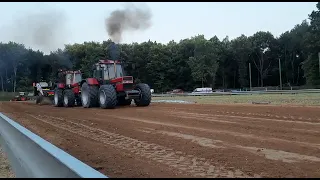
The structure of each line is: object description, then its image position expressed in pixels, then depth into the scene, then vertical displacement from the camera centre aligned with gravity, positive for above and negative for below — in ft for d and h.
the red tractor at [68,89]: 90.27 +0.62
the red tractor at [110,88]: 71.36 +0.35
